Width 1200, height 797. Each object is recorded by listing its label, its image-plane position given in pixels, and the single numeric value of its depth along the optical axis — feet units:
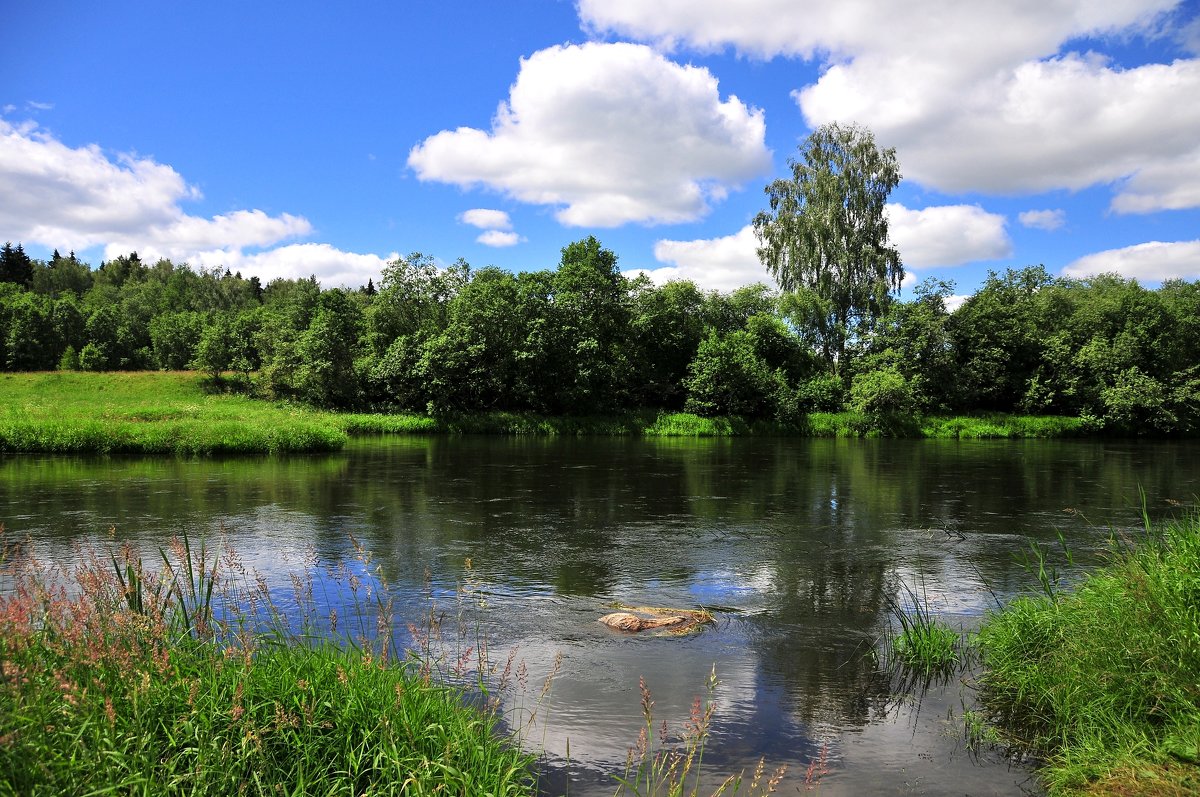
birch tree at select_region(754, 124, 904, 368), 186.39
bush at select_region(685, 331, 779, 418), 183.01
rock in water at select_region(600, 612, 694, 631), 31.89
